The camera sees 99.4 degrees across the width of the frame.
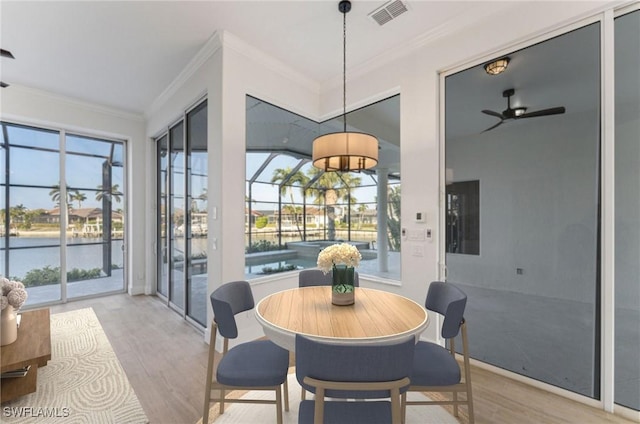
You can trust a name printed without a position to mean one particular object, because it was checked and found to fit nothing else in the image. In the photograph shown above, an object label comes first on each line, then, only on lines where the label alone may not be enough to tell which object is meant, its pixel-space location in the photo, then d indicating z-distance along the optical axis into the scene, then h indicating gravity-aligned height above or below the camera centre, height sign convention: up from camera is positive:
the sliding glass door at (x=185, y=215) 3.45 -0.06
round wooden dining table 1.40 -0.64
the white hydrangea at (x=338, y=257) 1.80 -0.31
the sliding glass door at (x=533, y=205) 2.11 +0.04
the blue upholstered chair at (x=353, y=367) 1.09 -0.64
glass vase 1.84 -0.50
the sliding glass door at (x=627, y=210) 1.93 +0.00
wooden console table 1.86 -1.04
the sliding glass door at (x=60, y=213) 4.05 -0.02
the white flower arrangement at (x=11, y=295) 2.13 -0.66
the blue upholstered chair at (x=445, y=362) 1.56 -0.93
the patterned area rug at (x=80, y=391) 1.91 -1.44
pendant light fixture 1.97 +0.44
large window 3.27 +0.20
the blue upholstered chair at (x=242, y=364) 1.55 -0.93
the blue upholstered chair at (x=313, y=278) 2.58 -0.65
